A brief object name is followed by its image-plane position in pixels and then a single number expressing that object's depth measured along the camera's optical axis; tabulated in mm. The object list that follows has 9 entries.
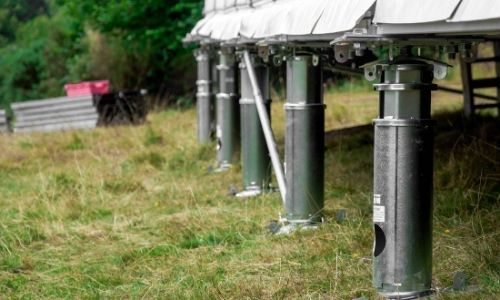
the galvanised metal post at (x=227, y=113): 12258
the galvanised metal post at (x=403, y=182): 5367
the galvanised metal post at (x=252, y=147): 10289
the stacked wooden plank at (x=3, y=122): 20891
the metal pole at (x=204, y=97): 14656
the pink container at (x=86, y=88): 23700
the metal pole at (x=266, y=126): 8695
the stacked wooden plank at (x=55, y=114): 20016
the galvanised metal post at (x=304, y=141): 8078
